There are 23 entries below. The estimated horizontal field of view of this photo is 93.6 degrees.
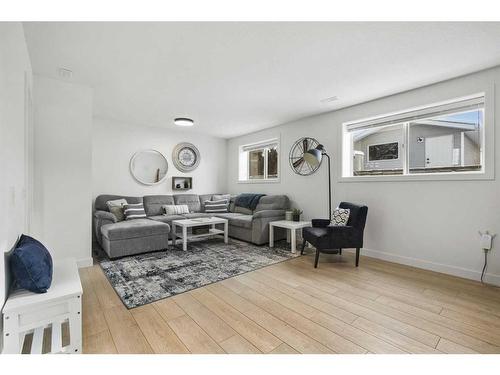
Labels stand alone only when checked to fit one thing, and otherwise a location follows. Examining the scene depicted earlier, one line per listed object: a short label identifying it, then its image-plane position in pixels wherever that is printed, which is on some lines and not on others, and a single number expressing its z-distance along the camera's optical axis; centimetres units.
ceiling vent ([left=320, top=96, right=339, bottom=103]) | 335
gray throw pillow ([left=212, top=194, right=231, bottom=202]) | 557
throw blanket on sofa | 500
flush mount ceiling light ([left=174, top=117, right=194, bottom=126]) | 417
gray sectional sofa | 334
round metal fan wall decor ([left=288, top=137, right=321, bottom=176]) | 424
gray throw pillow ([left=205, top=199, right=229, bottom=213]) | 525
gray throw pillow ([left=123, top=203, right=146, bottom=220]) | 412
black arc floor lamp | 353
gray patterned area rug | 232
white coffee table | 374
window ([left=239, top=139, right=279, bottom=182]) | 526
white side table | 368
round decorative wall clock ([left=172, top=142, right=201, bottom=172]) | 544
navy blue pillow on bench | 138
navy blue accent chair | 303
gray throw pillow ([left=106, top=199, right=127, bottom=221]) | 409
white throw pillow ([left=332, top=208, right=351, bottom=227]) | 329
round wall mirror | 492
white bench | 124
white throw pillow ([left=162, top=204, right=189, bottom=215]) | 477
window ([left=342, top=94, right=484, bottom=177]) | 275
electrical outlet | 250
